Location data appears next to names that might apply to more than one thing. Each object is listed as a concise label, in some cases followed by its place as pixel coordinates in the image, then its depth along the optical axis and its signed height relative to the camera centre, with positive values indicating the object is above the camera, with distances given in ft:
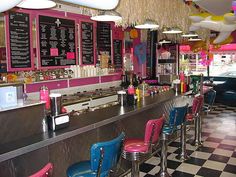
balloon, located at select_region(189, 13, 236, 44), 13.98 +2.54
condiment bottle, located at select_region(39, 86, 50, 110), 7.80 -0.77
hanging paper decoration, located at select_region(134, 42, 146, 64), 24.57 +1.71
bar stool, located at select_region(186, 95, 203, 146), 13.51 -2.32
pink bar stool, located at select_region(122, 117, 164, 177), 8.66 -2.59
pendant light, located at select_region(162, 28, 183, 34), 15.94 +2.43
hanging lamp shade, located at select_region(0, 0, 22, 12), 5.12 +1.35
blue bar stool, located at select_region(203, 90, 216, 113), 17.44 -2.12
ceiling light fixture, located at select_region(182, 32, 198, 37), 19.49 +2.67
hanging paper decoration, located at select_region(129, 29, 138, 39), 22.50 +3.21
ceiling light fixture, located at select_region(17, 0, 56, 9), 7.62 +2.03
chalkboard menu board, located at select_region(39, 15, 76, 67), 15.37 +1.82
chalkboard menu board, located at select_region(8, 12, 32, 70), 13.60 +1.62
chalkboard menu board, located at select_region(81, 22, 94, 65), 18.25 +1.94
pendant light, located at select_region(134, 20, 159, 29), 13.10 +2.32
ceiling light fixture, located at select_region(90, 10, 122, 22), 10.41 +2.22
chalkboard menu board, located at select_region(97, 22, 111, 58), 19.63 +2.57
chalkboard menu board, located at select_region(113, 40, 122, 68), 21.43 +1.42
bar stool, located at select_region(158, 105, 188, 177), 10.71 -2.46
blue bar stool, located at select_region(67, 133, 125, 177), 6.10 -2.19
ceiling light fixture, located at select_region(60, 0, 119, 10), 7.43 +1.97
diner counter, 6.21 -2.29
